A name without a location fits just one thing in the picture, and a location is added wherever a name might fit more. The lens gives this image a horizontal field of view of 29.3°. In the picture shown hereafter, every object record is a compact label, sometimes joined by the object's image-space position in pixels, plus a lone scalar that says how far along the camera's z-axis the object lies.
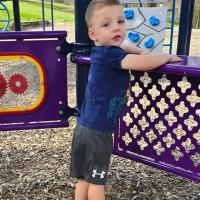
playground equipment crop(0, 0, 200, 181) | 2.57
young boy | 2.10
